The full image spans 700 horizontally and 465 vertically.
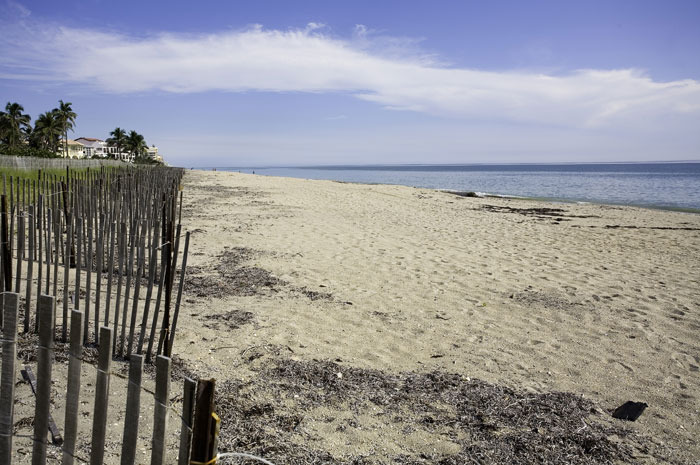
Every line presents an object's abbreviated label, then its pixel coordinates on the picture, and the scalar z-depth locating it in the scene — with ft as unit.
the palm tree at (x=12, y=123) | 157.99
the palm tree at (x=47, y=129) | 167.02
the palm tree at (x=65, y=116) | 172.35
